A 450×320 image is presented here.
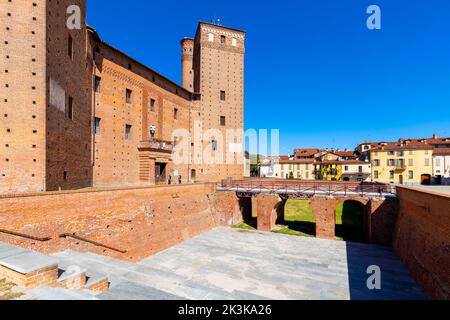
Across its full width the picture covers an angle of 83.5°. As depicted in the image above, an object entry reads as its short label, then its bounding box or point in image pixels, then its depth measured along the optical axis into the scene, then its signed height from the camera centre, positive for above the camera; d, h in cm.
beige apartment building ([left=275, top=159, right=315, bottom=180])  5131 -120
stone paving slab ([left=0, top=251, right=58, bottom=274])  445 -183
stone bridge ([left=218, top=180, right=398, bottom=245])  1614 -261
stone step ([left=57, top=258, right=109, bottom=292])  523 -259
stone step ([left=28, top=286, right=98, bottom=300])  393 -211
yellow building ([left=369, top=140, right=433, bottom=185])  3725 +4
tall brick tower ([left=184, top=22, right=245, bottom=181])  2798 +830
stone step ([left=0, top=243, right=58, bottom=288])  441 -188
